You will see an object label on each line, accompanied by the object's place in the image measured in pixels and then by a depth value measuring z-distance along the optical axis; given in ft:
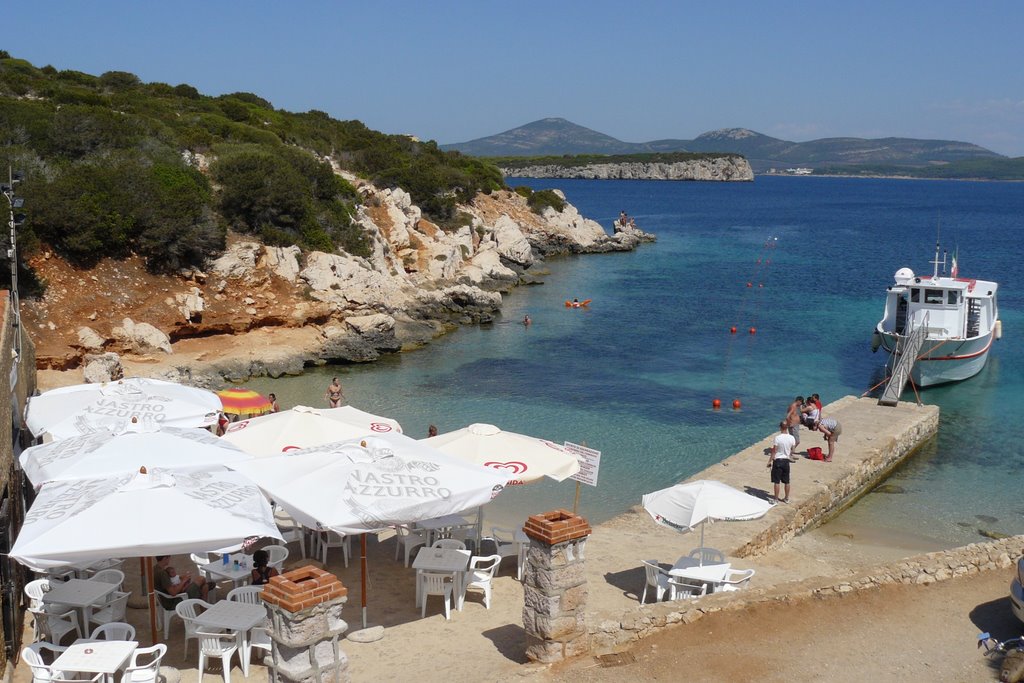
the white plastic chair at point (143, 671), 25.98
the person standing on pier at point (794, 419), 55.42
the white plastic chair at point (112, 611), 30.25
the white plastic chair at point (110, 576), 32.40
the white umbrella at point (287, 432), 38.78
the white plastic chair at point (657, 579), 35.29
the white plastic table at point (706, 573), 34.91
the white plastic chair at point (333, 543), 38.70
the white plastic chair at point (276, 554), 35.56
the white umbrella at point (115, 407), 37.73
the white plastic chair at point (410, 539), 38.42
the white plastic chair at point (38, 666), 25.32
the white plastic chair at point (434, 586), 33.24
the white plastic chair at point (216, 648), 27.71
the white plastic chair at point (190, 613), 28.82
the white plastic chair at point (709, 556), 36.63
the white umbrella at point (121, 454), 30.48
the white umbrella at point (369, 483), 28.78
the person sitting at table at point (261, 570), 32.40
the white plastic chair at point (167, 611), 31.14
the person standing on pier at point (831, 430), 55.93
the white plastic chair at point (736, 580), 35.32
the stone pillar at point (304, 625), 22.49
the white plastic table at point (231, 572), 33.40
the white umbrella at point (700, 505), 35.32
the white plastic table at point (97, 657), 25.27
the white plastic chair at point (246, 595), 31.14
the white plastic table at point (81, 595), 29.68
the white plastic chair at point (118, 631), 28.32
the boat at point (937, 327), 84.69
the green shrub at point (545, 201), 210.04
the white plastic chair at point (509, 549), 37.91
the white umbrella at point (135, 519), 24.76
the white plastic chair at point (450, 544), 37.11
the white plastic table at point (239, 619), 28.17
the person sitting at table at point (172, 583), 31.53
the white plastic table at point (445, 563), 33.58
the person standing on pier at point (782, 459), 46.78
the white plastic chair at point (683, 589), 35.01
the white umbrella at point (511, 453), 36.63
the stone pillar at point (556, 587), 27.81
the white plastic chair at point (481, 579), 34.35
